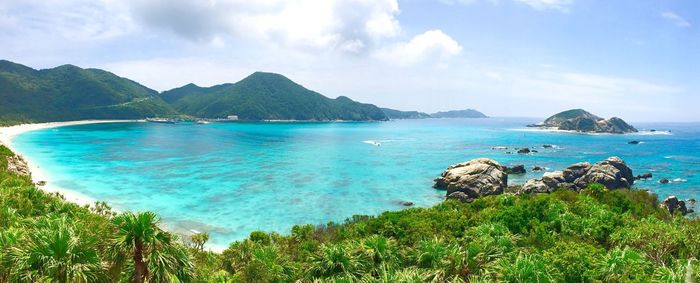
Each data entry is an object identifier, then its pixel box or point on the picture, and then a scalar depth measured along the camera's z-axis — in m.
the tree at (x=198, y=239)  38.53
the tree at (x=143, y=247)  16.83
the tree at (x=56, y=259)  16.14
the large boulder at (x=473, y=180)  75.06
